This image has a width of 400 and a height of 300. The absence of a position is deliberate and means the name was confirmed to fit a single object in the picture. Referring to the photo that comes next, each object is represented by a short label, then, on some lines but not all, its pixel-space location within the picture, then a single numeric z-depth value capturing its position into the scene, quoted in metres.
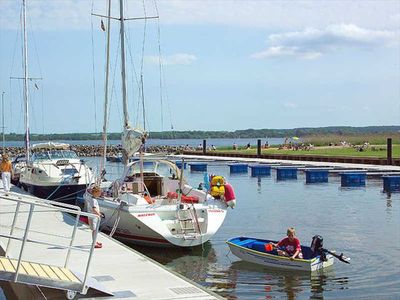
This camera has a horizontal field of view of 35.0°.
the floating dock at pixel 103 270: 11.34
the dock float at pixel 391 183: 40.00
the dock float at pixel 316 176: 46.05
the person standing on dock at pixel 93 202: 16.75
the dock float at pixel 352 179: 42.81
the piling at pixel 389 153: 54.03
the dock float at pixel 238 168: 57.81
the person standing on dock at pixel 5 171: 27.03
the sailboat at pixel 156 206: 19.34
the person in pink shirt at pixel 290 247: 17.11
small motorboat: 16.81
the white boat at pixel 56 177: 30.23
